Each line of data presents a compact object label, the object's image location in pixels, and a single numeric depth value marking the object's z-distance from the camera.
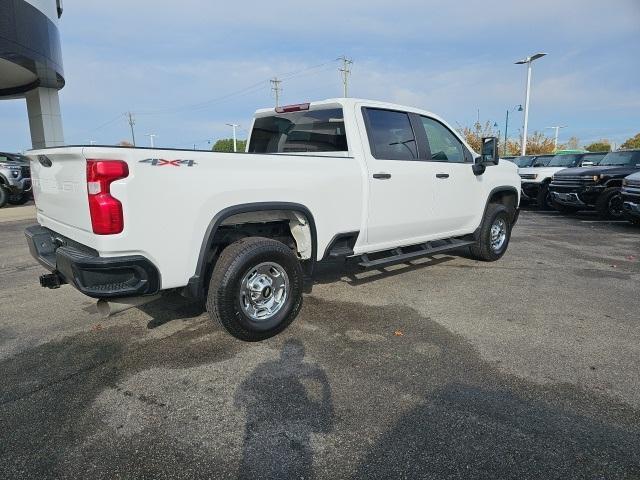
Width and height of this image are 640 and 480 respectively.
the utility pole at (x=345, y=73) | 45.38
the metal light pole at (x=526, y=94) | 25.65
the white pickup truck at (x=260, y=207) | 2.93
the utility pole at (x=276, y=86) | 56.09
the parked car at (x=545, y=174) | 14.20
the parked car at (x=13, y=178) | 14.65
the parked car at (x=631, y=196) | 9.16
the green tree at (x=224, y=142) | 63.23
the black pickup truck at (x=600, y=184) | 10.98
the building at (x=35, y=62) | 13.33
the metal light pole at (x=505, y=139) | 42.84
